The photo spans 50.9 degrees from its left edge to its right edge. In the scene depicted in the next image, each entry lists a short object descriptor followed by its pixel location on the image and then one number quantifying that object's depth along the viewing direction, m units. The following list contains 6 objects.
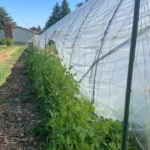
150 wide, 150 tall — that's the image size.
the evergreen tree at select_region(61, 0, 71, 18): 36.90
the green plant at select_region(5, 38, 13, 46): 21.24
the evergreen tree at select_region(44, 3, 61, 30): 35.58
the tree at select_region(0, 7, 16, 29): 38.87
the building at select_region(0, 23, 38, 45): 31.86
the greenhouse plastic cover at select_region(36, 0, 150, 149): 1.48
